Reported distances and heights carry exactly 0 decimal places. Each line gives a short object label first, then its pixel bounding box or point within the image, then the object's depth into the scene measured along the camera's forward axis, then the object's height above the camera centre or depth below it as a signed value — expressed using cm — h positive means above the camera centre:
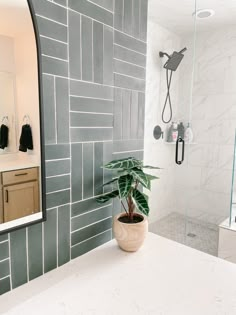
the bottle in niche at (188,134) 280 -3
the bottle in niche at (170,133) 277 -3
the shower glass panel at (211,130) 252 +2
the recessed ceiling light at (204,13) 216 +111
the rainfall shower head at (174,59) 254 +79
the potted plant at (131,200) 113 -36
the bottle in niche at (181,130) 282 +1
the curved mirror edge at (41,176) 92 -20
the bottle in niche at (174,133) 276 -2
